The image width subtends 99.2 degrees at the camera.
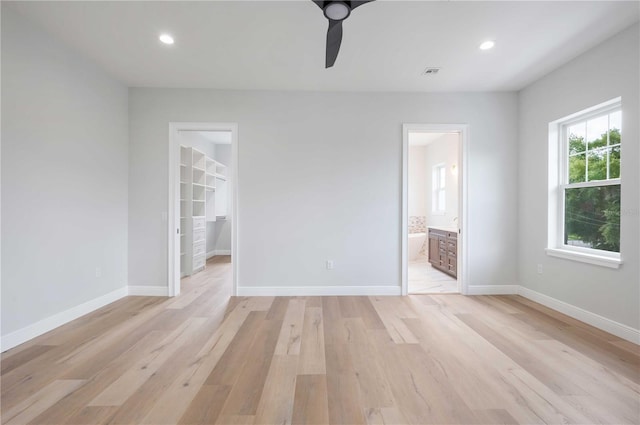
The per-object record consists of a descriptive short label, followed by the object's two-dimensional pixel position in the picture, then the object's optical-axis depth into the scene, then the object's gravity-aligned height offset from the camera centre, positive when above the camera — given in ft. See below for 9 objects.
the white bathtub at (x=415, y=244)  20.74 -2.56
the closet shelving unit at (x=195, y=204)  16.20 +0.41
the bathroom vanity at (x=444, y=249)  15.34 -2.37
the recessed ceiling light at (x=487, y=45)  8.57 +5.32
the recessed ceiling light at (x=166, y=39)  8.36 +5.34
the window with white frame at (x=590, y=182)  8.85 +1.02
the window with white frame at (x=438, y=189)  21.61 +1.74
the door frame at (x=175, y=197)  12.03 +0.58
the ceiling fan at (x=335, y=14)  5.57 +4.18
